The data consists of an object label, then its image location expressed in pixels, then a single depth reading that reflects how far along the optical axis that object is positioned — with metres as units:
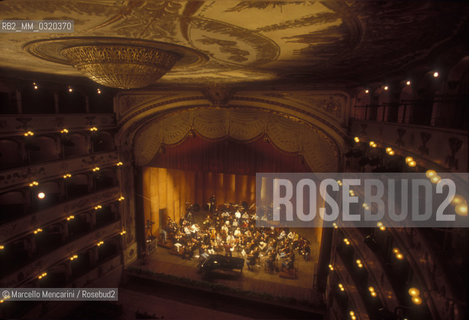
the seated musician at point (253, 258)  13.42
